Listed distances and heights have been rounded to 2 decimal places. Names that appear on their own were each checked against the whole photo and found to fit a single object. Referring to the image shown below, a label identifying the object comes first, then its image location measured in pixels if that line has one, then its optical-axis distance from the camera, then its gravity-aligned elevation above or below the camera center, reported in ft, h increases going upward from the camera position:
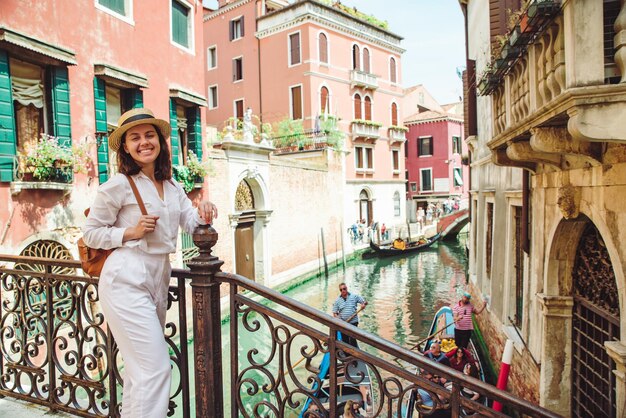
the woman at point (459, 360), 18.85 -6.96
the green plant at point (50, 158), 20.31 +1.84
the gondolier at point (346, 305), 25.30 -6.19
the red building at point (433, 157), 97.66 +7.00
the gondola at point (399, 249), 66.95 -8.57
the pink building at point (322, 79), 67.28 +17.78
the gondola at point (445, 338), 17.34 -7.70
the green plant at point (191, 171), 30.63 +1.68
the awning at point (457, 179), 99.86 +2.12
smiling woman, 5.44 -0.76
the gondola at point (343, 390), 19.03 -8.44
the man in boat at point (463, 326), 24.66 -7.26
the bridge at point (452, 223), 82.32 -6.03
